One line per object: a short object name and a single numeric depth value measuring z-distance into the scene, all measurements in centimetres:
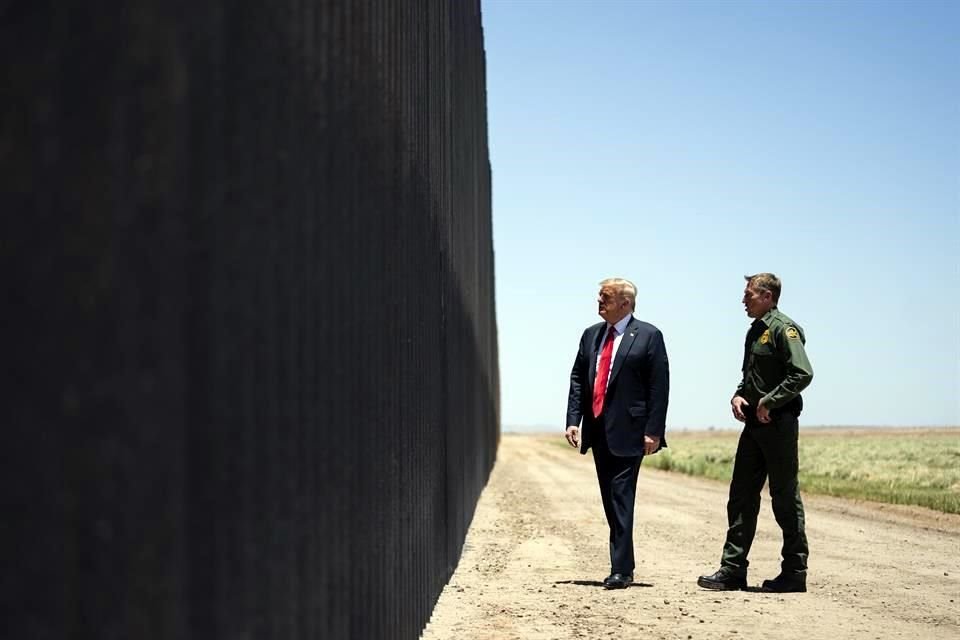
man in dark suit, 859
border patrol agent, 864
